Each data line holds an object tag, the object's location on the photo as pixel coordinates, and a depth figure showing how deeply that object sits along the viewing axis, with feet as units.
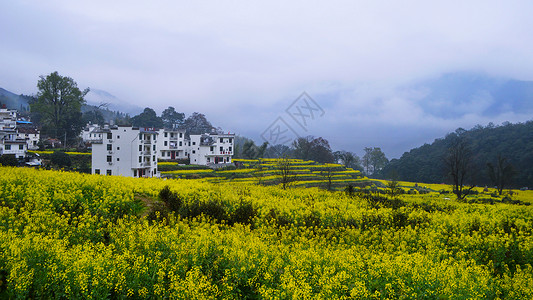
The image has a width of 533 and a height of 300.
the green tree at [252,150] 219.82
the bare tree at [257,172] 122.17
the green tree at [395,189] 78.41
